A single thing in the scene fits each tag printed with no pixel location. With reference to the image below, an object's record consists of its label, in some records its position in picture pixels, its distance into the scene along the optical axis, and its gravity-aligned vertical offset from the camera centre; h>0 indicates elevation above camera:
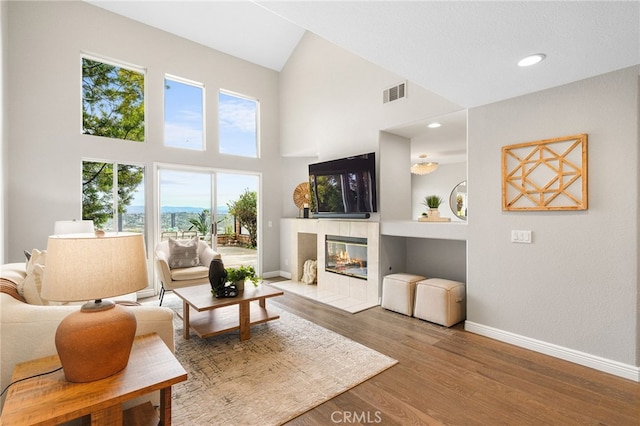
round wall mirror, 6.59 +0.26
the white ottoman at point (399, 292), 3.87 -1.04
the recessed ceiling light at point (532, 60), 2.22 +1.13
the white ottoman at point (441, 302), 3.49 -1.06
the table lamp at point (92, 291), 1.34 -0.35
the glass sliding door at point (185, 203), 5.07 +0.15
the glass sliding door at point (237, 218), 5.71 -0.11
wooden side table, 1.20 -0.78
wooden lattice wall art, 2.65 +0.35
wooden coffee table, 3.04 -1.13
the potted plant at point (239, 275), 3.27 -0.68
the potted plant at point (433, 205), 4.10 +0.09
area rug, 2.04 -1.32
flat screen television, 4.38 +0.39
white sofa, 1.61 -0.64
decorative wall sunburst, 6.25 +0.35
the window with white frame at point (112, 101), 4.53 +1.72
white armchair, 4.00 -0.81
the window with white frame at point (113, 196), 4.48 +0.25
